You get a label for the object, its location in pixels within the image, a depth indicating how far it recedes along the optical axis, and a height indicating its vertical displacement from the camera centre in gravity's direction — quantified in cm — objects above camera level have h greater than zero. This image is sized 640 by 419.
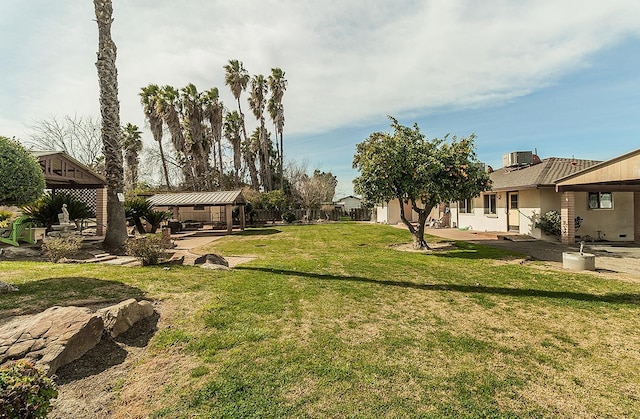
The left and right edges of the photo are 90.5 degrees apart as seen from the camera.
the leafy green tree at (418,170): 1120 +153
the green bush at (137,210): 1697 +38
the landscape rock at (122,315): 398 -130
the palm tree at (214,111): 3428 +1142
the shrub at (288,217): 3108 -24
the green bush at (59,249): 812 -79
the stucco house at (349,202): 5468 +204
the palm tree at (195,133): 3303 +886
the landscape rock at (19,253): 864 -95
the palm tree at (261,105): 3716 +1305
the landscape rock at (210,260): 834 -119
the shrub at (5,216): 1235 +12
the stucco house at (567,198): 1092 +62
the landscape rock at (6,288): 502 -111
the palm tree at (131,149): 3198 +689
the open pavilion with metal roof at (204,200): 2102 +107
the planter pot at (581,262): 820 -135
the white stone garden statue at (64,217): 1174 +4
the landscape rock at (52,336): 312 -126
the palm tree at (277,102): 3722 +1342
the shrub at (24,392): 199 -115
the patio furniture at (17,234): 963 -48
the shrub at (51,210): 1198 +32
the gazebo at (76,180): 1045 +140
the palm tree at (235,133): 3847 +1003
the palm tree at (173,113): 3156 +1047
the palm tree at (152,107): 3212 +1114
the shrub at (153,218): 1792 -8
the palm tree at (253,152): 4122 +841
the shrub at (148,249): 791 -83
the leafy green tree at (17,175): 509 +73
